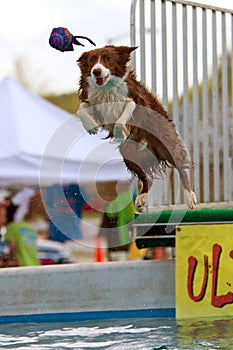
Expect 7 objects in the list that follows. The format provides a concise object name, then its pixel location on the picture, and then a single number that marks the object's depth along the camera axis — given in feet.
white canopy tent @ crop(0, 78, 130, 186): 72.53
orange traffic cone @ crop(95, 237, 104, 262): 98.44
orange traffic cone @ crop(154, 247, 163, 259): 86.04
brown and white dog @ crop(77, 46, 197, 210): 31.84
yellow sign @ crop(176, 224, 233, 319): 49.38
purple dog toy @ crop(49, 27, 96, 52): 31.41
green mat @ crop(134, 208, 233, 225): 50.51
